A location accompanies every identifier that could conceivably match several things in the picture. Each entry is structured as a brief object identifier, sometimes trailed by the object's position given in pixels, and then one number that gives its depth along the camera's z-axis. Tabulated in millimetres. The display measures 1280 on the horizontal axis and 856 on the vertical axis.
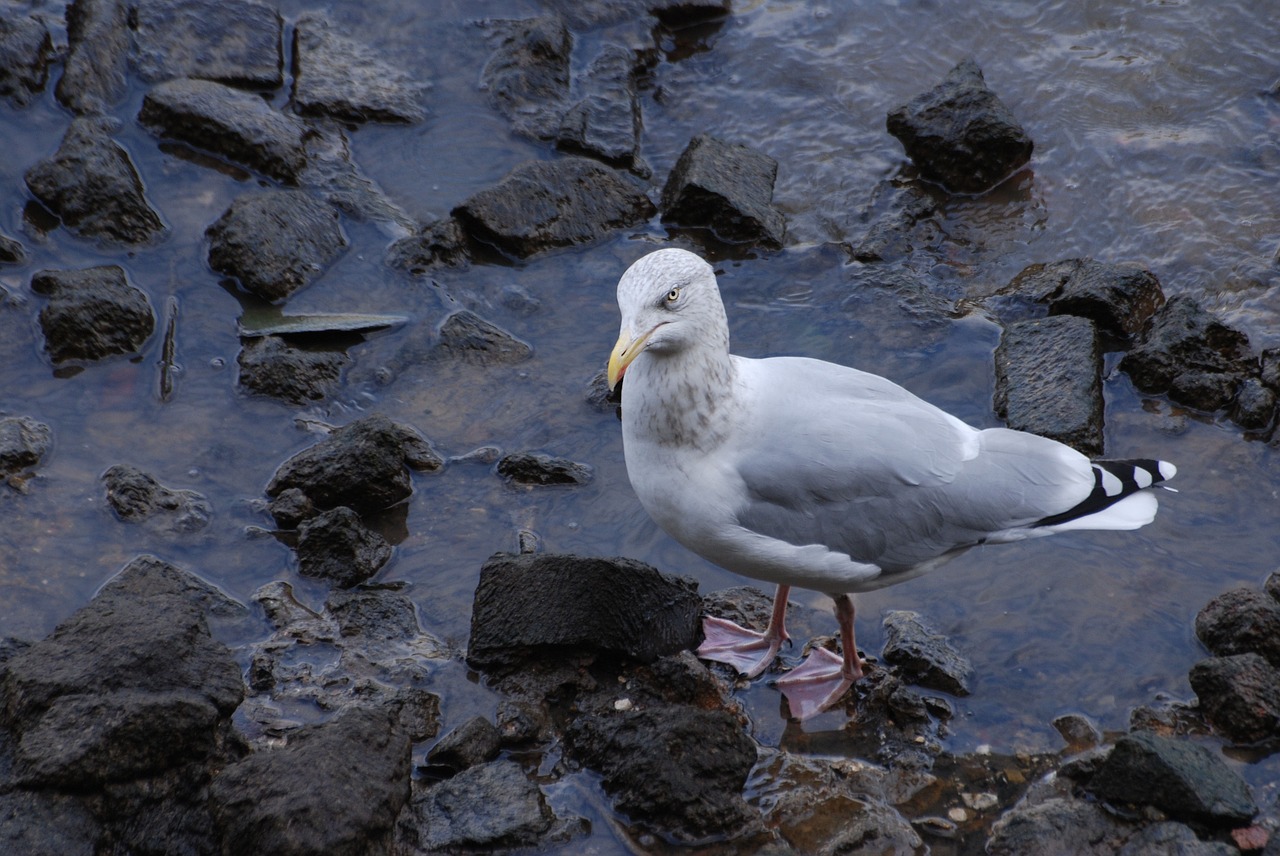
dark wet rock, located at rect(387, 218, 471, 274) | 14227
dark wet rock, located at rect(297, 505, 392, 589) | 10797
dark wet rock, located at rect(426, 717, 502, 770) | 9086
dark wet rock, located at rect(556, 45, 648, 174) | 15906
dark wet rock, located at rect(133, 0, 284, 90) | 16062
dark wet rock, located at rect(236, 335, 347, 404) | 12586
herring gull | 9227
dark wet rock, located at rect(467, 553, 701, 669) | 10031
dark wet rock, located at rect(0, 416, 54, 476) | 11375
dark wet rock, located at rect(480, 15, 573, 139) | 16437
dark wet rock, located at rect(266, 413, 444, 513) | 11320
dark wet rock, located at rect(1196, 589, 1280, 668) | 10070
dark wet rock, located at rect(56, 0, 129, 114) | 15250
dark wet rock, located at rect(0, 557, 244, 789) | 7801
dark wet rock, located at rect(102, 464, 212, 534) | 11180
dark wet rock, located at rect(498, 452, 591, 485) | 12047
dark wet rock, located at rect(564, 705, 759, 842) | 8719
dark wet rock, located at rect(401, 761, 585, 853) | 8555
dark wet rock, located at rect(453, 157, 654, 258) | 14453
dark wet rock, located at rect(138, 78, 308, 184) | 14891
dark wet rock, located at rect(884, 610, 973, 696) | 10238
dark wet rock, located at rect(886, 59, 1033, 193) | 15352
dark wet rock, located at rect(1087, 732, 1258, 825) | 8594
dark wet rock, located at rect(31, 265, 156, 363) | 12516
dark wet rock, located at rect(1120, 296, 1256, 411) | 12727
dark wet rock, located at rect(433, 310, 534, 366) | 13328
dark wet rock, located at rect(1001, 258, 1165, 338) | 13422
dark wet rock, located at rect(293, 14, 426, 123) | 16219
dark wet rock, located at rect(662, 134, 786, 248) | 14648
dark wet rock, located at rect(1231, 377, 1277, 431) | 12453
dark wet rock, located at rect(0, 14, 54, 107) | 15000
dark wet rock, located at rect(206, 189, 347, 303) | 13547
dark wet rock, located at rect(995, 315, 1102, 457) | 12195
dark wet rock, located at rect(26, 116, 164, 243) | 13781
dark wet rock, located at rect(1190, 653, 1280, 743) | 9539
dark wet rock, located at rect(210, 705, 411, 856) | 7609
